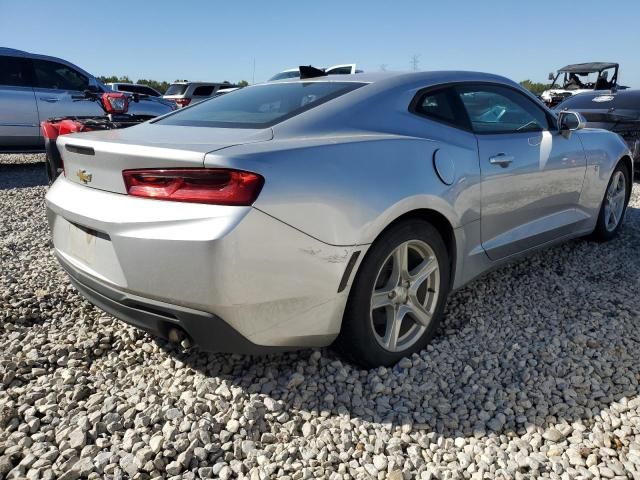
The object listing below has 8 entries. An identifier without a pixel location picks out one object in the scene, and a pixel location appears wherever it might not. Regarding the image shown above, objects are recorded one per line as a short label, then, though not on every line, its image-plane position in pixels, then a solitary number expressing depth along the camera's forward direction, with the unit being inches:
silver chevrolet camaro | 73.1
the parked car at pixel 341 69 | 350.2
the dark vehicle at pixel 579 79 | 662.0
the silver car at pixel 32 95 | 302.4
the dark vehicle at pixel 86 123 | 162.2
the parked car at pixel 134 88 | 741.3
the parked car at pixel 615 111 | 267.6
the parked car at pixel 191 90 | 645.4
